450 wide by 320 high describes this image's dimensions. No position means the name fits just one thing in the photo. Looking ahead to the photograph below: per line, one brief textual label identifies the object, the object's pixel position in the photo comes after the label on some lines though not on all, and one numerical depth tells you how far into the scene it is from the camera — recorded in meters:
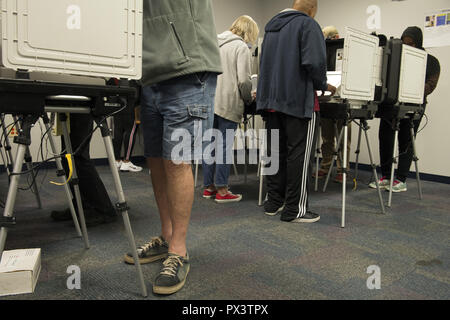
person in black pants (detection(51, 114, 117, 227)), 1.92
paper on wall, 3.47
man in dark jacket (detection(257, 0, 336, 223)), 2.02
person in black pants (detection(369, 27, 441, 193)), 3.12
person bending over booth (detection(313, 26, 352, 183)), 3.45
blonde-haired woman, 2.52
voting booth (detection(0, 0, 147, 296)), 0.92
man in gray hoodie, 1.21
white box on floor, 1.21
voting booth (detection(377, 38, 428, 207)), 2.43
